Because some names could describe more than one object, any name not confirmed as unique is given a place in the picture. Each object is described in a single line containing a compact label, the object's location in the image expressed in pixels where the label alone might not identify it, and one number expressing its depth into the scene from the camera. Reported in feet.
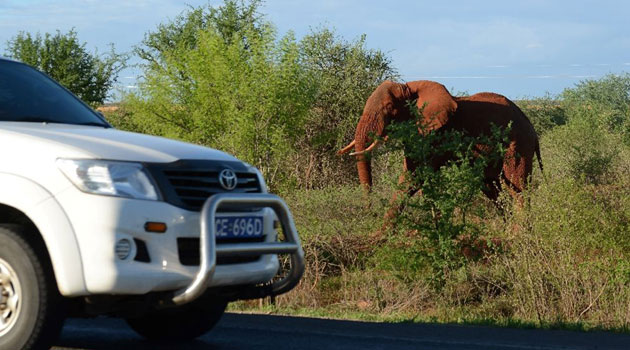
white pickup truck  20.21
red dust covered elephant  68.90
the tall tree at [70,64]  125.80
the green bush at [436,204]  43.83
